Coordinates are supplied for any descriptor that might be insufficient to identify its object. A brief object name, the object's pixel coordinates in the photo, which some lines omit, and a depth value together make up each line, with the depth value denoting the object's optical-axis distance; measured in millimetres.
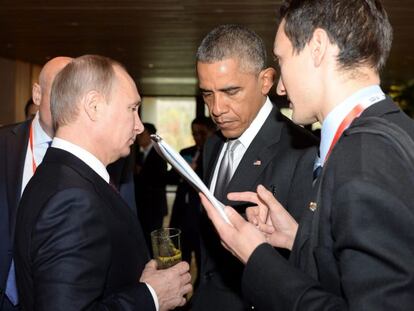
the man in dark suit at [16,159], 2357
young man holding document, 978
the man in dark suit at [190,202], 5391
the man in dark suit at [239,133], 2048
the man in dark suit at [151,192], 6188
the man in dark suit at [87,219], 1400
